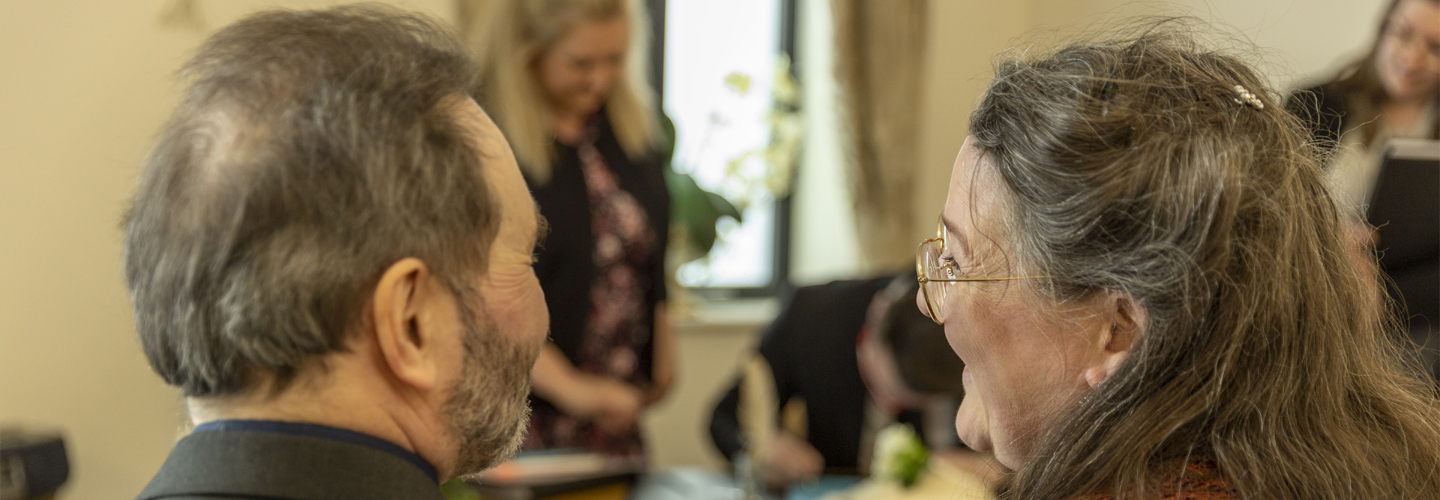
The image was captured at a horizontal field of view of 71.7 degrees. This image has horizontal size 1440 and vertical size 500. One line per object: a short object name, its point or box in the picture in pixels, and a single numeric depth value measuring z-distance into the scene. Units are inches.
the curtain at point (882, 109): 177.9
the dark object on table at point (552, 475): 80.2
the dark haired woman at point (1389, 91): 103.3
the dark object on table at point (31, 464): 80.9
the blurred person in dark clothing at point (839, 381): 110.3
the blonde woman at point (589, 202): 96.5
